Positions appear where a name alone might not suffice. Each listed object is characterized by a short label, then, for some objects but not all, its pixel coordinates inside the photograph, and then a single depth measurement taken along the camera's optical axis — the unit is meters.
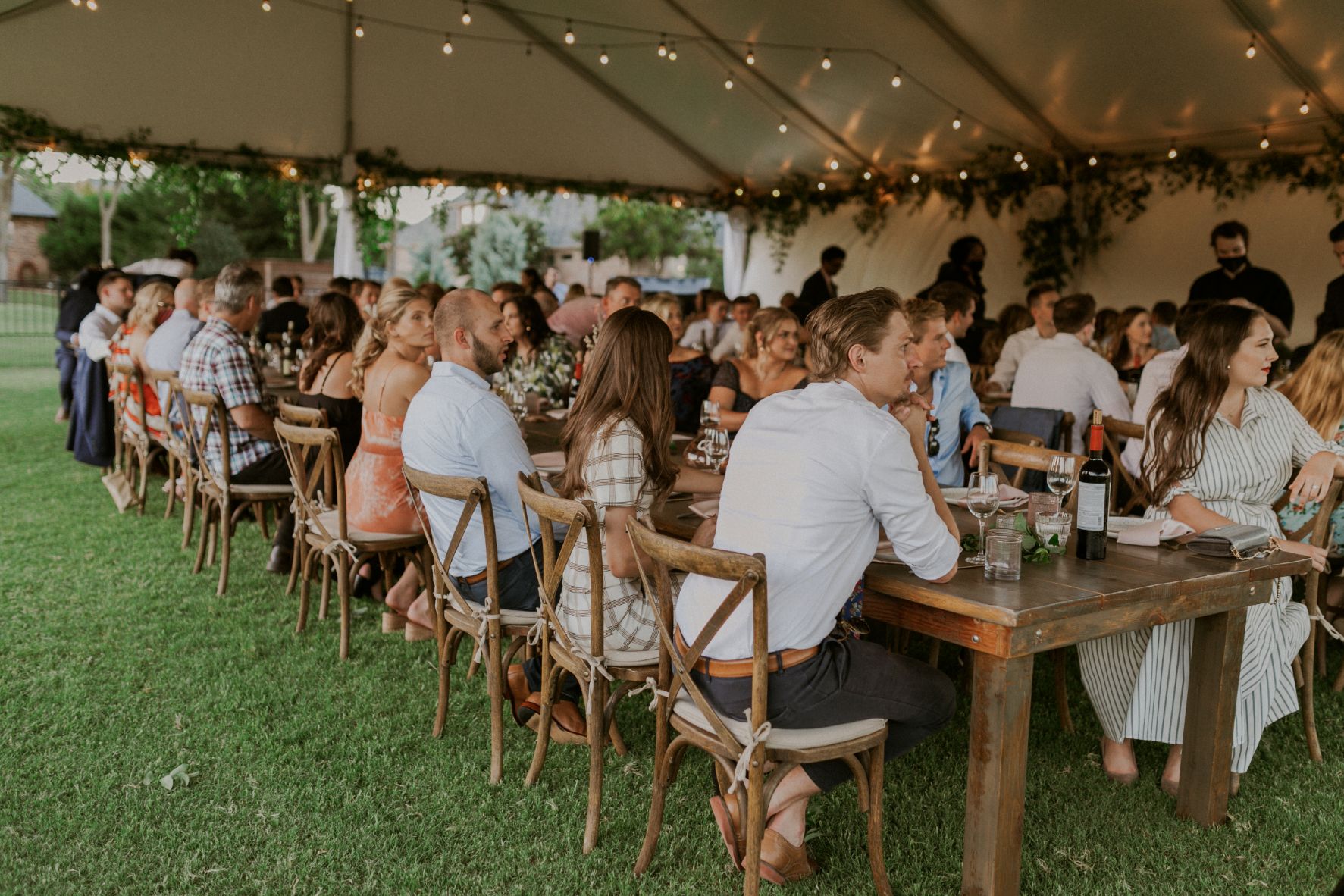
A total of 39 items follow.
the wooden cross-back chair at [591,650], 2.70
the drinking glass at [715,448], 3.75
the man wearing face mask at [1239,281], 7.19
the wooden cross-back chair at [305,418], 4.35
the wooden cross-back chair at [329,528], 4.01
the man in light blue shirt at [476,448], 3.33
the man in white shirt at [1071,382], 5.46
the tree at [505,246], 39.50
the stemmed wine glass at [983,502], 2.65
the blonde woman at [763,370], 5.09
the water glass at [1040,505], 2.78
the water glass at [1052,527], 2.78
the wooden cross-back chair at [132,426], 6.25
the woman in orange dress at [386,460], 4.24
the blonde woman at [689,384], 5.85
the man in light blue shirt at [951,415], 4.75
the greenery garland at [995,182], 9.88
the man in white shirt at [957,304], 5.72
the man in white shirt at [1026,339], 6.99
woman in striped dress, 3.17
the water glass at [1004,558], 2.54
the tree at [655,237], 43.59
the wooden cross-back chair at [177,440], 5.55
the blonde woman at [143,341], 6.38
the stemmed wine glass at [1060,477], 2.88
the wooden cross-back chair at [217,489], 4.86
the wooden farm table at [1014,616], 2.36
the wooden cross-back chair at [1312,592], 3.43
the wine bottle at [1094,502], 2.68
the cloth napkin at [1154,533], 2.88
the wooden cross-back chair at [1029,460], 3.59
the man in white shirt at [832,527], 2.35
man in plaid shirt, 5.11
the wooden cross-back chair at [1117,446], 4.46
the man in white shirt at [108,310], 7.80
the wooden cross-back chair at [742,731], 2.26
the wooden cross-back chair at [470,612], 3.06
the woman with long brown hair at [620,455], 2.90
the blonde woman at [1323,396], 4.07
